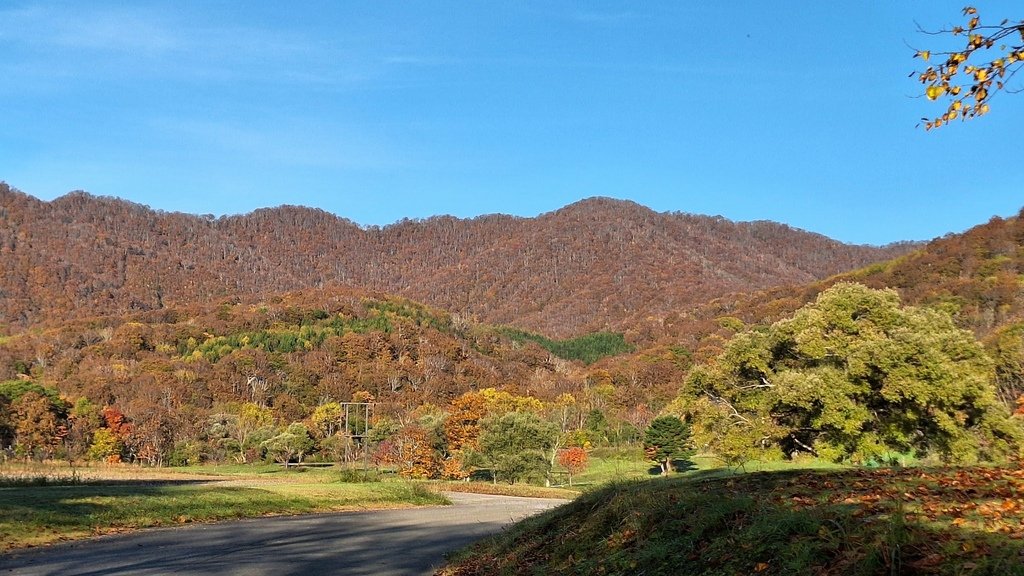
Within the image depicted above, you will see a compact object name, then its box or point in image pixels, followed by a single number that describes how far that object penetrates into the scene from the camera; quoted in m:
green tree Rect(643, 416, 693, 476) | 75.62
